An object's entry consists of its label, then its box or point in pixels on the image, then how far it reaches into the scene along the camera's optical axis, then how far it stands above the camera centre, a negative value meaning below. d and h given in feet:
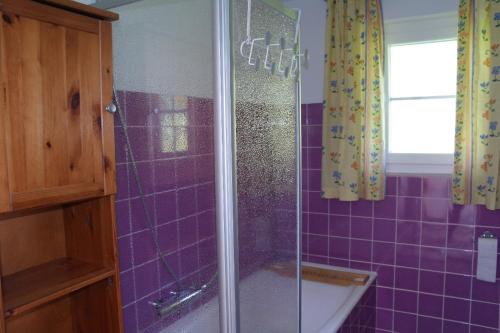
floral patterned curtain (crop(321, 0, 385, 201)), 7.88 +0.70
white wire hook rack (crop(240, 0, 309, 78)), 3.66 +0.82
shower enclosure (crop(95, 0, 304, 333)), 3.55 -0.29
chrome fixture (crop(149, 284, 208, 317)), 4.98 -2.08
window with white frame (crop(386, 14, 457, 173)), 7.84 +0.77
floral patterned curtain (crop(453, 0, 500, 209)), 6.95 +0.45
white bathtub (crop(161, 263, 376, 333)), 3.89 -1.79
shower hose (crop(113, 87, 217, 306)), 4.86 -0.97
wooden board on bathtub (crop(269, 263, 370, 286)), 8.10 -2.85
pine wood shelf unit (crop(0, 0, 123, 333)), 3.42 -0.27
